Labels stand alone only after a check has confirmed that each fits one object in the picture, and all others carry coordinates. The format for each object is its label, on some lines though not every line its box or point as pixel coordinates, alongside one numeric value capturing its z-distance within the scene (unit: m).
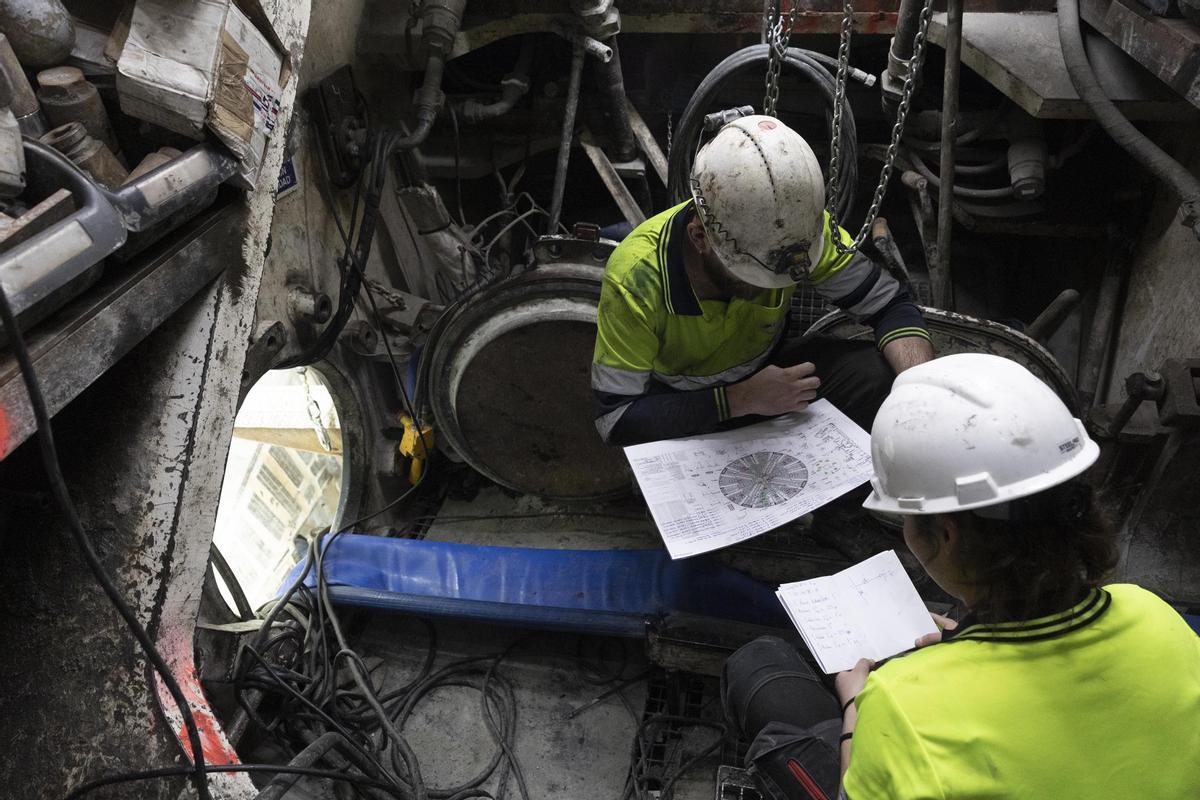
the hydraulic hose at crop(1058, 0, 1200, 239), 2.19
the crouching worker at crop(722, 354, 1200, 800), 1.17
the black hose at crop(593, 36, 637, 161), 3.38
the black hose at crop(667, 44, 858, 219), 2.97
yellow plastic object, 3.33
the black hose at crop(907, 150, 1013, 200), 3.23
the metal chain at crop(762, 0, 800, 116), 1.92
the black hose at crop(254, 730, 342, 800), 2.05
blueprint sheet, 2.15
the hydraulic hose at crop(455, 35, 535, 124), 3.56
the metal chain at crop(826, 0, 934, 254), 1.83
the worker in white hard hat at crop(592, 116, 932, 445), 2.04
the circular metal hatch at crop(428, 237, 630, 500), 2.93
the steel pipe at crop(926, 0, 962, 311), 2.55
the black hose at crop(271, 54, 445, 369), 2.81
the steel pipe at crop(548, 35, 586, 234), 3.32
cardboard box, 1.47
